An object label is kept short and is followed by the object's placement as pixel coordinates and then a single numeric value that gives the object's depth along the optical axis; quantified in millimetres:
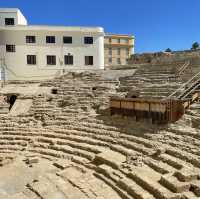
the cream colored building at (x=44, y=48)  22729
